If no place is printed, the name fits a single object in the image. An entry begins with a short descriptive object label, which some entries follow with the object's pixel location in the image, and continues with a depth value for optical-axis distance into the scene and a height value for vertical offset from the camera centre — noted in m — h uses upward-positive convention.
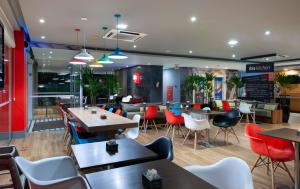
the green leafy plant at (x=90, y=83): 7.86 +0.27
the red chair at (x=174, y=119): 6.01 -0.83
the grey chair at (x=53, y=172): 1.56 -0.74
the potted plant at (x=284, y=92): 9.43 -0.16
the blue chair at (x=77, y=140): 3.62 -0.87
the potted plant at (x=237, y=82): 11.87 +0.46
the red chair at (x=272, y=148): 3.10 -0.91
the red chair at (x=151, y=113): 7.09 -0.78
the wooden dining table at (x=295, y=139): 2.71 -0.63
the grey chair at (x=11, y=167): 1.83 -0.67
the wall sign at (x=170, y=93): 14.94 -0.22
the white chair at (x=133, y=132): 4.30 -0.90
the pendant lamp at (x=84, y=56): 5.02 +0.82
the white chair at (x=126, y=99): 11.95 -0.51
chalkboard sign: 11.57 +0.10
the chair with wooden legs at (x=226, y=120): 5.71 -0.86
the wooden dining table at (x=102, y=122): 3.45 -0.57
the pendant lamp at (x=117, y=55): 5.06 +0.84
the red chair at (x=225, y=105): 10.08 -0.74
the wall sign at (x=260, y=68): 9.55 +1.04
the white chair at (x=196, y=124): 5.19 -0.84
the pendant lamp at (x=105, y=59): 5.77 +0.86
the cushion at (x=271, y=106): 9.18 -0.73
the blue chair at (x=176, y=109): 6.95 -0.66
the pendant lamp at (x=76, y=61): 6.42 +0.89
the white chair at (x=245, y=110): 9.04 -0.87
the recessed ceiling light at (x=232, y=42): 6.93 +1.64
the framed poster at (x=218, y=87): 15.70 +0.21
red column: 6.02 +0.16
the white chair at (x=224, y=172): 1.74 -0.72
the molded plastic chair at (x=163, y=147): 2.56 -0.75
